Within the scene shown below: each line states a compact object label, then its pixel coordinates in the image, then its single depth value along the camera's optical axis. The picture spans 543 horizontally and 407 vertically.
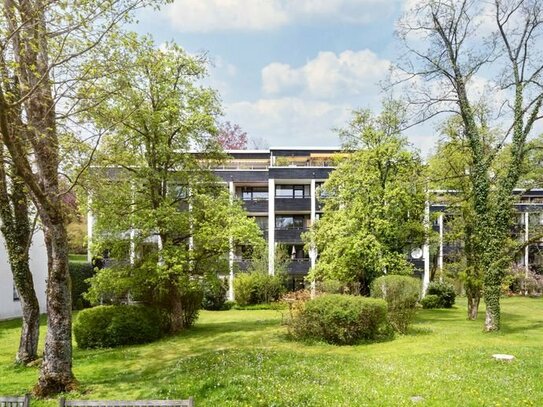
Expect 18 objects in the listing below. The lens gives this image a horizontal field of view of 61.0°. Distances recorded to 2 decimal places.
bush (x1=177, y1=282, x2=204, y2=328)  19.95
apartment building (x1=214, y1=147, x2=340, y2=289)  38.69
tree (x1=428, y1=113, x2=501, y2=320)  22.88
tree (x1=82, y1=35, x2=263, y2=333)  17.66
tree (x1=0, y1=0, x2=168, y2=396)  7.78
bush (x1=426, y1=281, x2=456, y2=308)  32.03
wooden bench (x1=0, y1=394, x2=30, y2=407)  6.25
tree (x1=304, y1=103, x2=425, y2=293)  24.41
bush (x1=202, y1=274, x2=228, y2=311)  31.78
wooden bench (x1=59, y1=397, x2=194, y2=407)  6.16
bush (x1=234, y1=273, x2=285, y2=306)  33.25
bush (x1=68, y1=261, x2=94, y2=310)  31.02
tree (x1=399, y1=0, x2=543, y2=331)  18.83
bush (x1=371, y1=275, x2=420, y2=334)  17.91
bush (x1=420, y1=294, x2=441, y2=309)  31.67
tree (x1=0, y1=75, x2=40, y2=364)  13.56
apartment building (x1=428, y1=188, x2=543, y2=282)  38.88
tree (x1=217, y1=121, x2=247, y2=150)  49.72
